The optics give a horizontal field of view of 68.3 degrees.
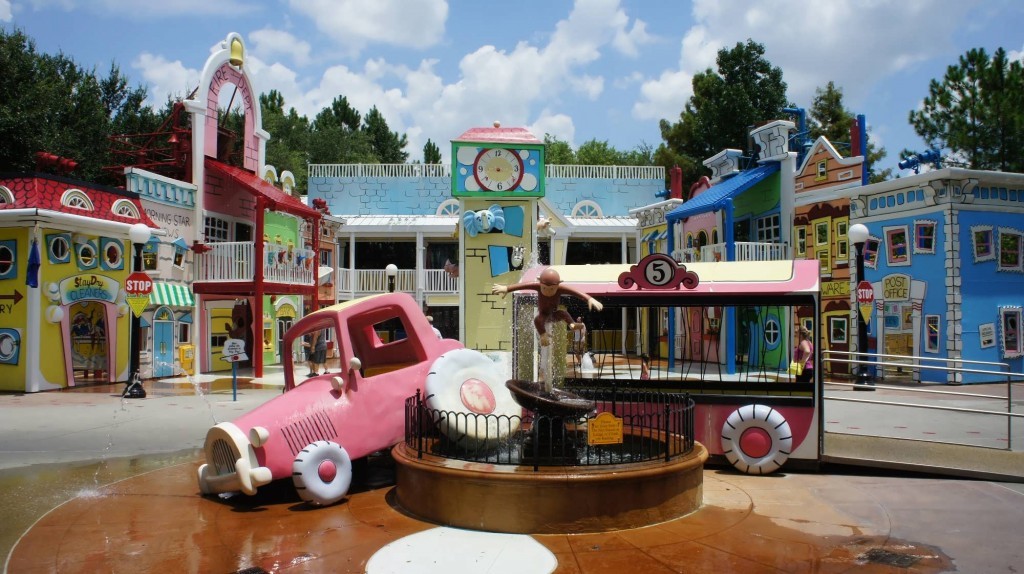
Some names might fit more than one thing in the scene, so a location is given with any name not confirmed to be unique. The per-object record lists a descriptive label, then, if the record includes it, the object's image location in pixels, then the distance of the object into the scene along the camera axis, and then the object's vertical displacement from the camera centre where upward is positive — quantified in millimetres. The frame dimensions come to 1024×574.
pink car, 7602 -1309
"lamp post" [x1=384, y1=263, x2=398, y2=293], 23938 +895
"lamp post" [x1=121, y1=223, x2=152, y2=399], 16750 -971
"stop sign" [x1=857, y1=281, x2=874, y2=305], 17809 +91
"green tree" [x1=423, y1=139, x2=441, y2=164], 59469 +11618
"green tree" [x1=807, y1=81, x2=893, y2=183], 39531 +9533
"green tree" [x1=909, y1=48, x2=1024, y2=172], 26828 +6782
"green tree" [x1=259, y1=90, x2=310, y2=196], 45250 +10745
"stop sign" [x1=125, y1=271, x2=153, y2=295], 17188 +388
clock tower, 19703 +2101
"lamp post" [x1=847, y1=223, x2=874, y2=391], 17609 +474
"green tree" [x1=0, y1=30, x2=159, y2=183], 28219 +8004
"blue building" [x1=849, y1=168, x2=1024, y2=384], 21156 +855
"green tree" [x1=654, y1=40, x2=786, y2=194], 39156 +10086
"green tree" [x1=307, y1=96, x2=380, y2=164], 50219 +10659
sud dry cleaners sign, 18594 +312
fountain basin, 6660 -1774
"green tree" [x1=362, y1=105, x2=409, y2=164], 60125 +13100
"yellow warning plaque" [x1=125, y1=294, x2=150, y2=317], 17234 -34
